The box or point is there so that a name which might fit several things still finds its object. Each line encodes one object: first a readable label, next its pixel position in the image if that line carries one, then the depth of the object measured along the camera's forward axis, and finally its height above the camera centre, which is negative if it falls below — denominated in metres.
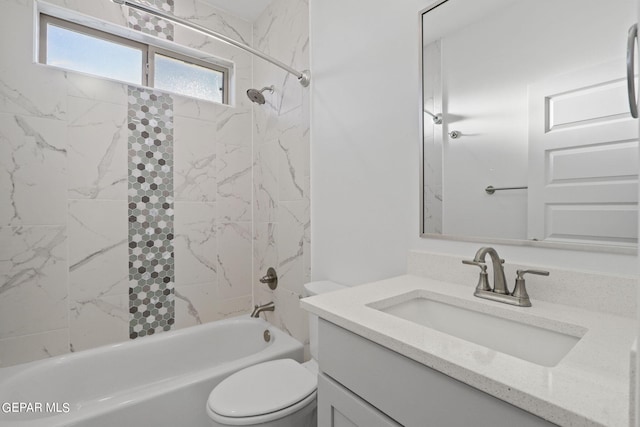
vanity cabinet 0.50 -0.37
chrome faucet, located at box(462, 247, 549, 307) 0.82 -0.22
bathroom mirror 0.77 +0.26
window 1.73 +0.97
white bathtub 1.26 -0.85
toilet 1.08 -0.72
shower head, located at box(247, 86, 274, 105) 1.82 +0.70
